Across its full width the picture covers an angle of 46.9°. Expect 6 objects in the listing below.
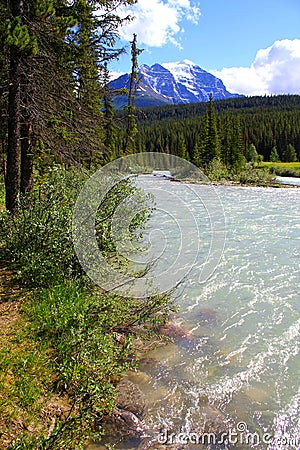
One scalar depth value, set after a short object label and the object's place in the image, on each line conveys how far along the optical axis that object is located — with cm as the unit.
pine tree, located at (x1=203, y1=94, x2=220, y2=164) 5347
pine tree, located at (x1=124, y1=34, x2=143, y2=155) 2142
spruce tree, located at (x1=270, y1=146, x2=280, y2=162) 8525
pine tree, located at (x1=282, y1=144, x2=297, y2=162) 8644
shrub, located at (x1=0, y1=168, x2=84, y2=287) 596
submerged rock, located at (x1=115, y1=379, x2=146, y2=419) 429
